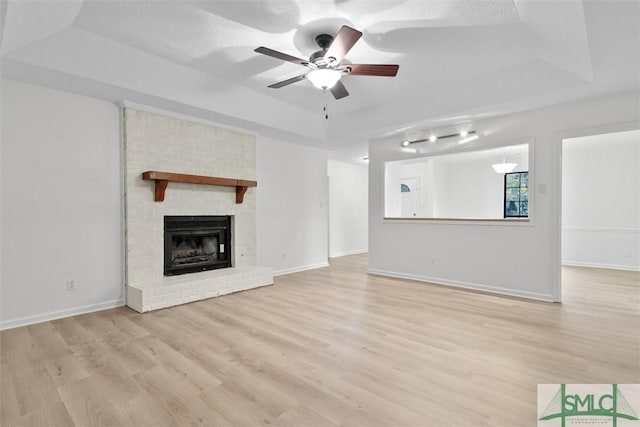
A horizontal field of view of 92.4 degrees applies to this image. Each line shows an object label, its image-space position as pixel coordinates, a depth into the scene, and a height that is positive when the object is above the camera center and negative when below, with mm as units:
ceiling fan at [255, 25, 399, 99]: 2588 +1323
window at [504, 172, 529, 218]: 7555 +366
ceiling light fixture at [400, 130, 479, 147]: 4656 +1157
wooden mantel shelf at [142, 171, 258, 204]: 3902 +409
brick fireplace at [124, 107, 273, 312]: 3863 -28
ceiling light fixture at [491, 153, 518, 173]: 6660 +915
